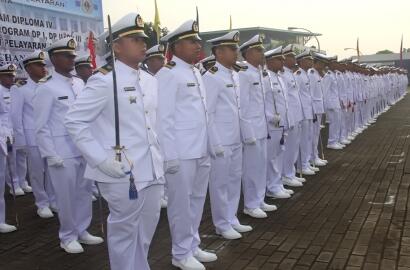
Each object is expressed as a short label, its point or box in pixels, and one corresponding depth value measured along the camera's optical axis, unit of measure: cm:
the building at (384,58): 6881
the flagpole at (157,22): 837
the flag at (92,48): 862
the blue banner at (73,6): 828
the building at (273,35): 5247
